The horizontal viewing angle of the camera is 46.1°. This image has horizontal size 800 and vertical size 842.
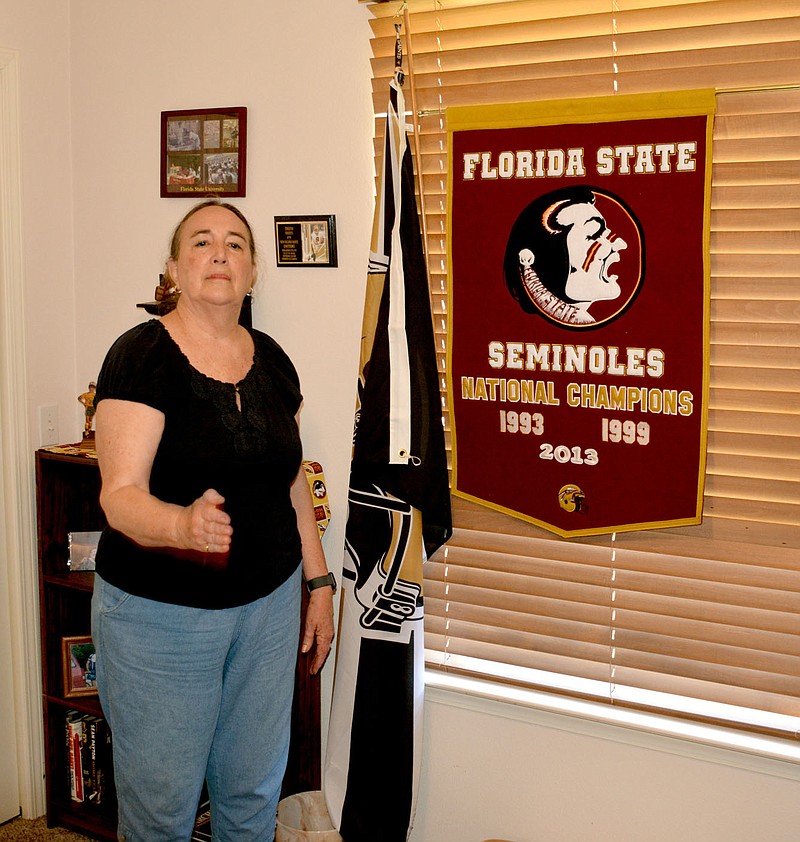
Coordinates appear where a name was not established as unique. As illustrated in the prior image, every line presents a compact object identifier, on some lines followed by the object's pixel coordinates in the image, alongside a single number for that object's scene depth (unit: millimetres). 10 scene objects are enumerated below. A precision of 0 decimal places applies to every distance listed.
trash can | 2328
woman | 1725
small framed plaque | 2281
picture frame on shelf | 2578
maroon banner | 1853
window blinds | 1798
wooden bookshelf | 2419
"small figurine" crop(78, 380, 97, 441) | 2594
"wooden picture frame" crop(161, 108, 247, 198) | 2371
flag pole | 2043
